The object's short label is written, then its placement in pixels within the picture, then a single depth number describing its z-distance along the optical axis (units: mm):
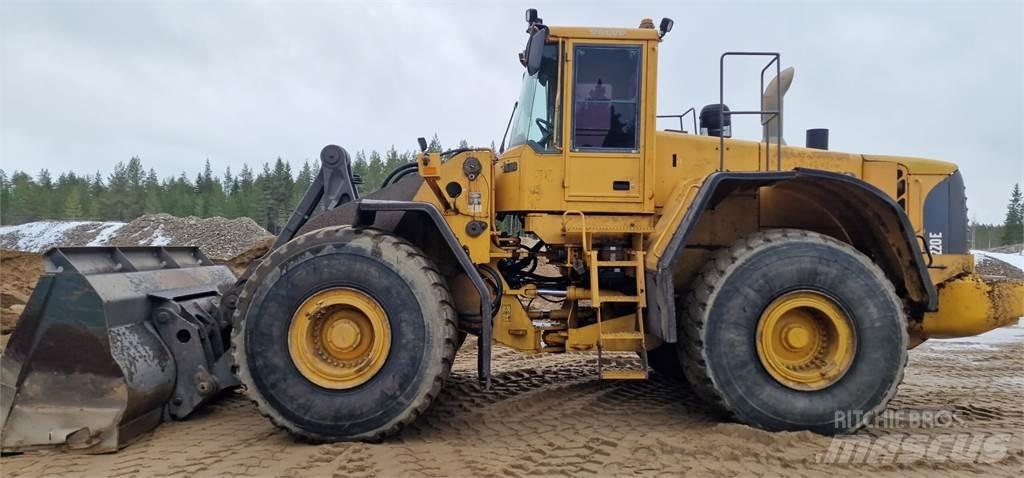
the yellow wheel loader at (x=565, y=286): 3939
